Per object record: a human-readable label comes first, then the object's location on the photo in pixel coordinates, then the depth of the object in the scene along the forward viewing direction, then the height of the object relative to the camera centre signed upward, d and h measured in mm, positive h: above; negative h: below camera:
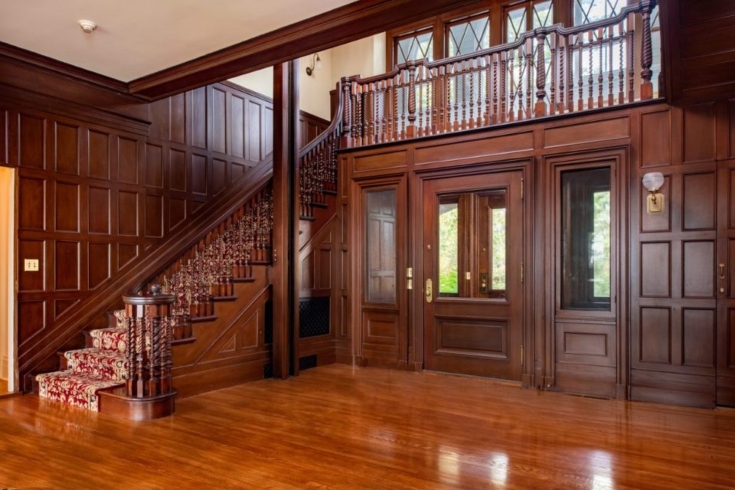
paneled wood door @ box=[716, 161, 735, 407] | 4516 -370
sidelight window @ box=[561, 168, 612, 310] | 5113 +54
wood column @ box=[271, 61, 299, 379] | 5656 +253
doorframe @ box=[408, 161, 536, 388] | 5387 -55
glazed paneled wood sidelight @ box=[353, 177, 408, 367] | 6258 -321
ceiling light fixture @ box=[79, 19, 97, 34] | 4168 +1767
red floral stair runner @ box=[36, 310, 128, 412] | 4391 -1152
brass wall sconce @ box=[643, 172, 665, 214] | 4766 +483
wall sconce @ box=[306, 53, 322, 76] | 8312 +2897
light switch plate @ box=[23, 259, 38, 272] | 4809 -192
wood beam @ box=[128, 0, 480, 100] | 3760 +1665
